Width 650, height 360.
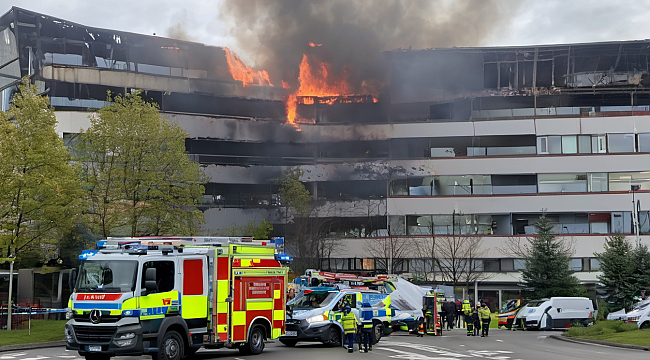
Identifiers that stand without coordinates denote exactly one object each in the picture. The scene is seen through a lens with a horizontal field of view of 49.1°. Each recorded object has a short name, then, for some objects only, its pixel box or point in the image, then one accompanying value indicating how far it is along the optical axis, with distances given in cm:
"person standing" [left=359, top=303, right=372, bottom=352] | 2036
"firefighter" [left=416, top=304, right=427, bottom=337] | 2855
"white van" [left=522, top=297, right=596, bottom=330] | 3538
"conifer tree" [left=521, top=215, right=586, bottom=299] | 4203
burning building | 5309
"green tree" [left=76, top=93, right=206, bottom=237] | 3189
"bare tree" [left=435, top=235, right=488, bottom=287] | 5156
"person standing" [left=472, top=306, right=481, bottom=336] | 2944
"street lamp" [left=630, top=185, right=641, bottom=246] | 4542
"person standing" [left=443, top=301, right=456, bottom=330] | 3300
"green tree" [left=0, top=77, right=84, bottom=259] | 2627
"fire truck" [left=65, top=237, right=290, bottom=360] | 1534
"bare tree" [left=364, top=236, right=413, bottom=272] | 5284
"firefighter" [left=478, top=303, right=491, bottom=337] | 2889
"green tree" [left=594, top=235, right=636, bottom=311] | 3859
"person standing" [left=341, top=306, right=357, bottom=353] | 2002
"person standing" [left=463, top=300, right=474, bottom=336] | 2916
